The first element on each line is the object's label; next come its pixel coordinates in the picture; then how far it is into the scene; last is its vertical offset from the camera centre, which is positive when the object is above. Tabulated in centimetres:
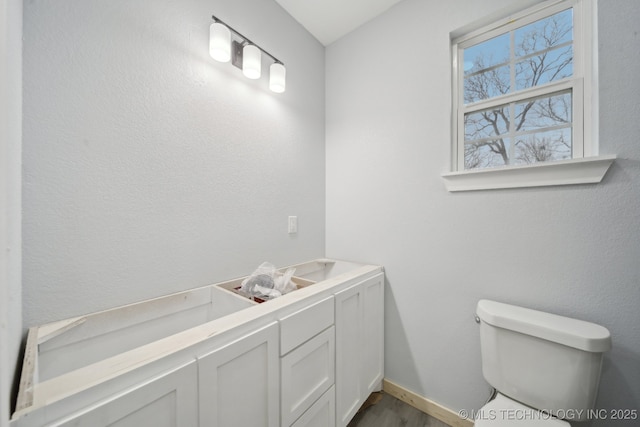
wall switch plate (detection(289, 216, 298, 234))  158 -8
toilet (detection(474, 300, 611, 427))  85 -63
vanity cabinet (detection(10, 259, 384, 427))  50 -46
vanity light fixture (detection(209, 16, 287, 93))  107 +82
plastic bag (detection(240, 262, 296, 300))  106 -36
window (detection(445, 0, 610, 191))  104 +64
